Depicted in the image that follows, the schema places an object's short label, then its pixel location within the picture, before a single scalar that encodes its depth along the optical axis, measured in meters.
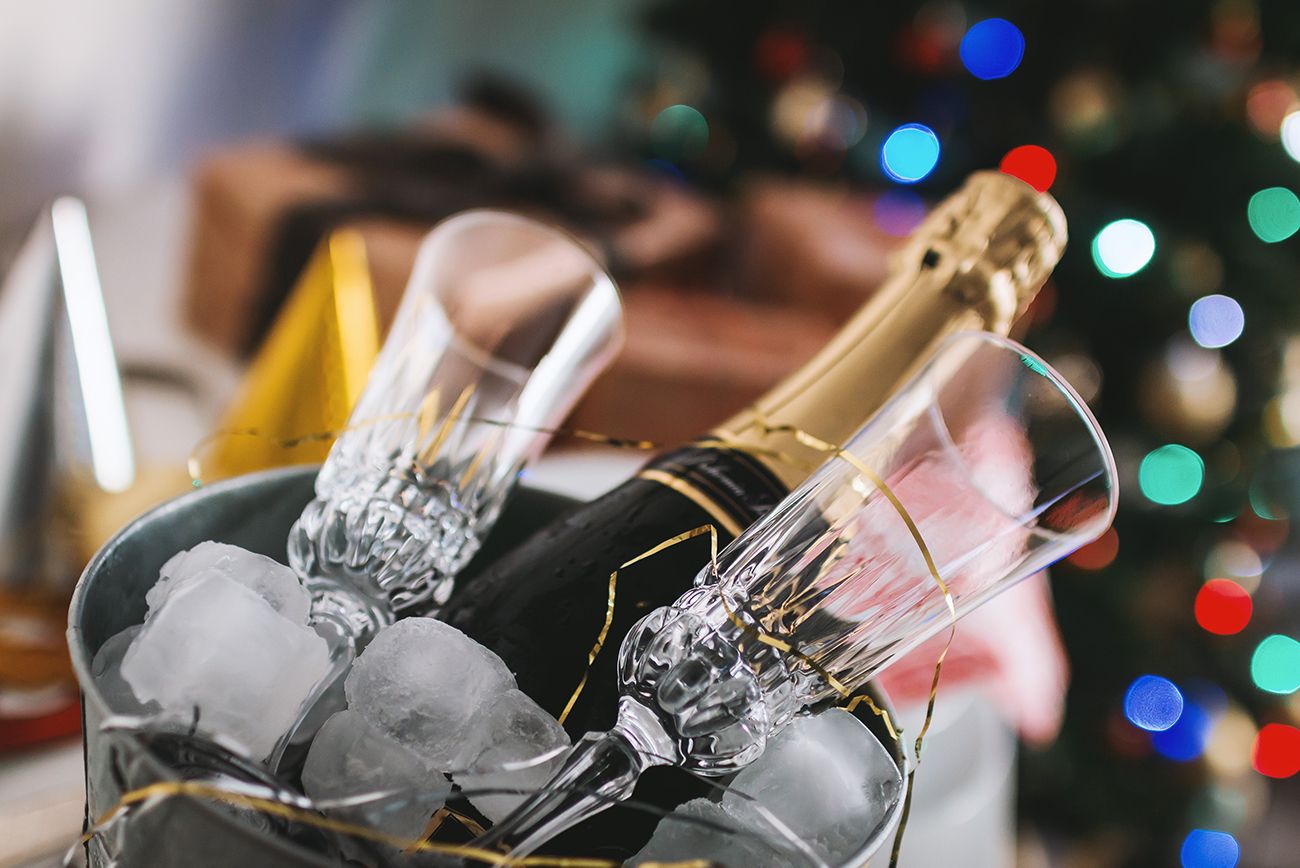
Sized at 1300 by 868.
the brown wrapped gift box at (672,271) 1.44
